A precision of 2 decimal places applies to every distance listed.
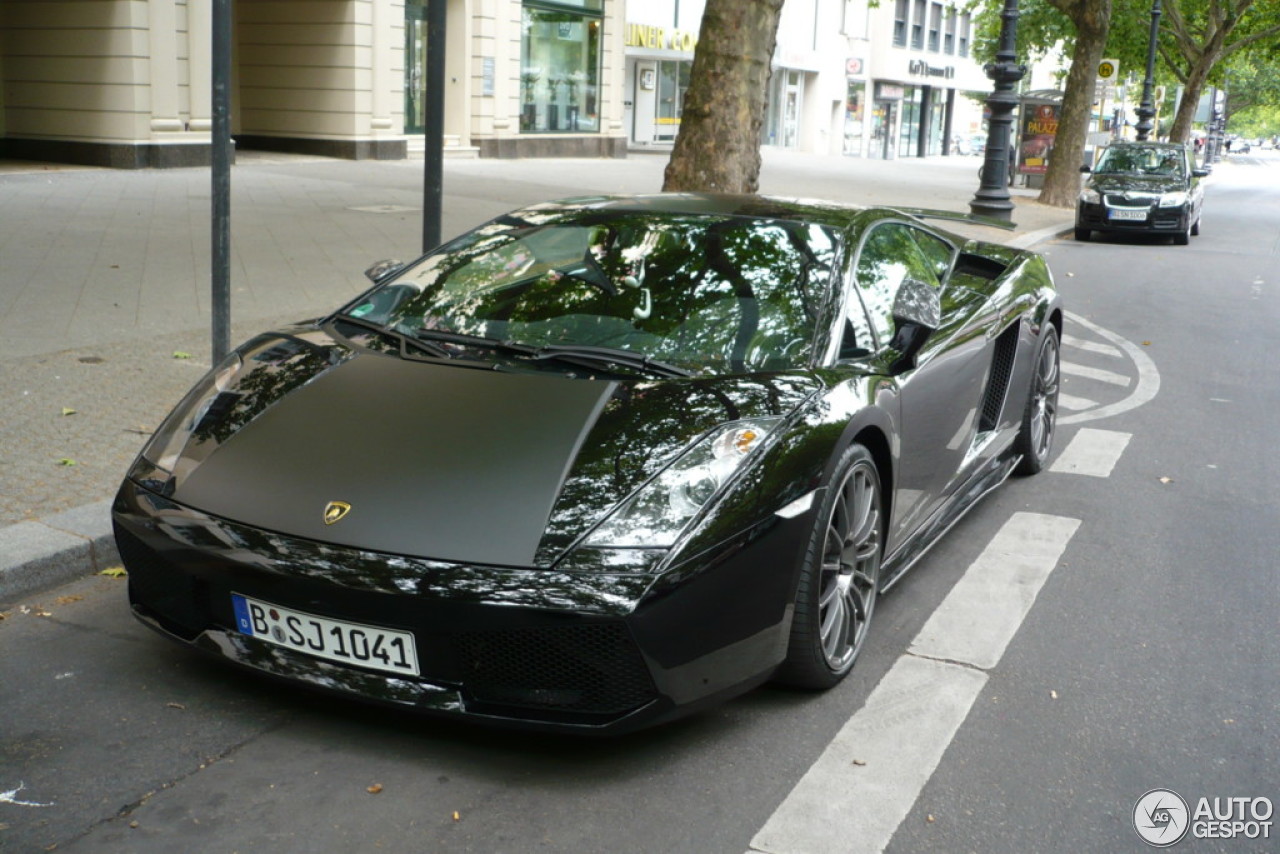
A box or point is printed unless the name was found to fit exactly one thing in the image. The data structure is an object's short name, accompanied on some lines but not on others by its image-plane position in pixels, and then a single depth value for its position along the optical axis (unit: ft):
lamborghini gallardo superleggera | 10.43
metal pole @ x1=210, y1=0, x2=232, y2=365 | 20.02
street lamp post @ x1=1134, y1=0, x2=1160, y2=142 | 117.91
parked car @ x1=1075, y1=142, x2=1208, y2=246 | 67.82
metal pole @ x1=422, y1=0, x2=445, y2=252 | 25.00
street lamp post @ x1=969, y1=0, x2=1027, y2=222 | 62.80
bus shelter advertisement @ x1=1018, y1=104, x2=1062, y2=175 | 103.40
